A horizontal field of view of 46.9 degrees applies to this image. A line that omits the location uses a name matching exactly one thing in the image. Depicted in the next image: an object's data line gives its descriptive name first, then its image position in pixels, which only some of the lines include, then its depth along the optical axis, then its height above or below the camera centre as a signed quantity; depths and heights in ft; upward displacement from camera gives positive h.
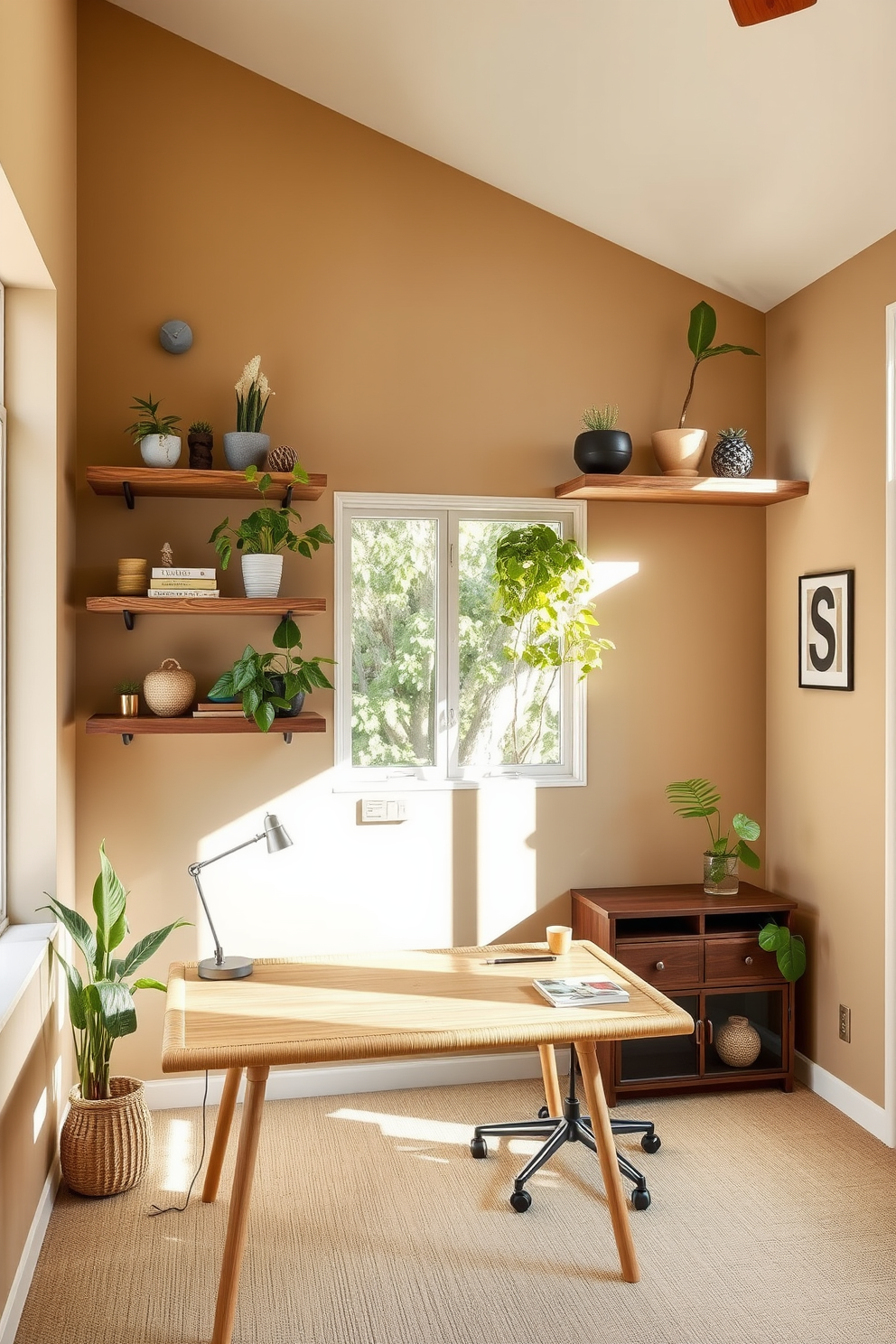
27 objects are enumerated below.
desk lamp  9.25 -2.64
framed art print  11.64 +0.49
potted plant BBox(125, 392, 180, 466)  10.87 +2.44
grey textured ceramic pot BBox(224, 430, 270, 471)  11.07 +2.41
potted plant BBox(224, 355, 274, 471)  11.09 +2.70
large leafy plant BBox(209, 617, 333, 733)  10.80 -0.11
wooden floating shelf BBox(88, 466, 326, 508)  10.65 +2.00
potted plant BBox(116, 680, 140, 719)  11.00 -0.30
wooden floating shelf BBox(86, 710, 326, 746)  10.76 -0.56
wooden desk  7.63 -2.76
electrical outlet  11.73 -4.00
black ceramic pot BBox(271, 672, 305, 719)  11.21 -0.33
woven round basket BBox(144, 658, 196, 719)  10.98 -0.20
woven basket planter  9.68 -4.45
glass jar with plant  12.47 -2.08
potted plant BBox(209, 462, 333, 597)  10.98 +1.40
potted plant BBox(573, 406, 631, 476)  12.10 +2.61
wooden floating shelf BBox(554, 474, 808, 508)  11.96 +2.16
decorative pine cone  11.07 +2.30
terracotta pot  12.46 +2.71
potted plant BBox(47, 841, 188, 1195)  9.57 -3.93
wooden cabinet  11.93 -3.50
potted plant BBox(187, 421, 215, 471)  11.16 +2.45
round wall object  11.48 +3.75
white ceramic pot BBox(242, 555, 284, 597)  11.12 +1.06
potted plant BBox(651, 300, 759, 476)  12.46 +2.84
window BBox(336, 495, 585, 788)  12.41 +0.24
